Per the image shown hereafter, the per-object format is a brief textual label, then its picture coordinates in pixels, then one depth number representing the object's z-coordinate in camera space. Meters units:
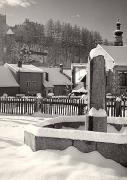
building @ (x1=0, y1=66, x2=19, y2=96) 42.19
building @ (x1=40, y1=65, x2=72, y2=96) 49.12
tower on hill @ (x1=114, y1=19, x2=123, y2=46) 44.92
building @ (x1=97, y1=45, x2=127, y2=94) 37.00
